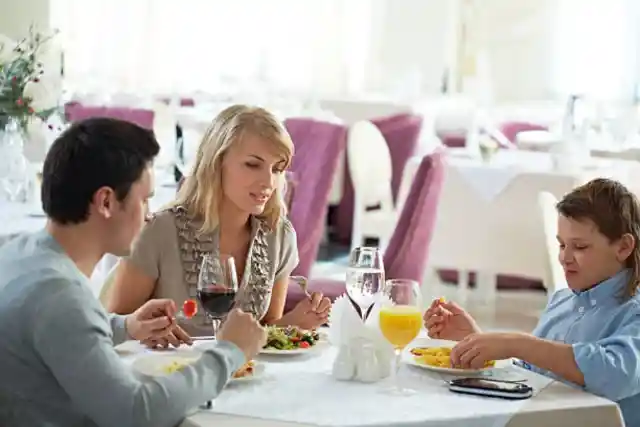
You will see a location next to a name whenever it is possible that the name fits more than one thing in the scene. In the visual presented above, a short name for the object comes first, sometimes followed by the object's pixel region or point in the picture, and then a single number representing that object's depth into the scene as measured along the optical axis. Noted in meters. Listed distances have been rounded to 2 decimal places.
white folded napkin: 2.75
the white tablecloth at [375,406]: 2.41
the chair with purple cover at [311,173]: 5.90
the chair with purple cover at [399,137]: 10.05
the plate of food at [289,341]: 2.97
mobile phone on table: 2.60
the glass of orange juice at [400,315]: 2.78
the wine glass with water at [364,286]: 3.00
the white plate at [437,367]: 2.80
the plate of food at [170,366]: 2.64
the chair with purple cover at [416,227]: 4.92
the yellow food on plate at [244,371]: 2.67
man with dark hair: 2.28
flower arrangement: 4.99
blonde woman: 3.54
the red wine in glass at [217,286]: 2.86
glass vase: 5.16
